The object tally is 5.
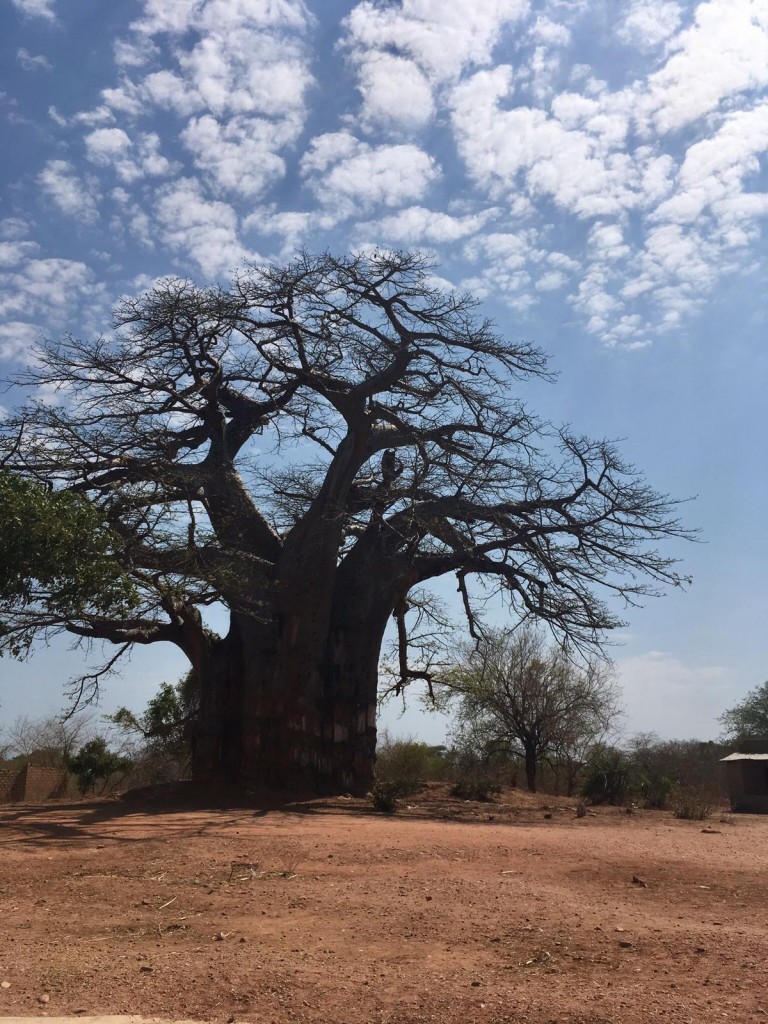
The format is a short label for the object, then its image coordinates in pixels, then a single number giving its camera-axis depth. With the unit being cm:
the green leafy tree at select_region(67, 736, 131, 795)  1655
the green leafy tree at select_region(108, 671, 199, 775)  1814
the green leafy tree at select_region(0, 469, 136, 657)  742
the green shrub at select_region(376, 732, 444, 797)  1648
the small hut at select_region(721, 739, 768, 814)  1611
